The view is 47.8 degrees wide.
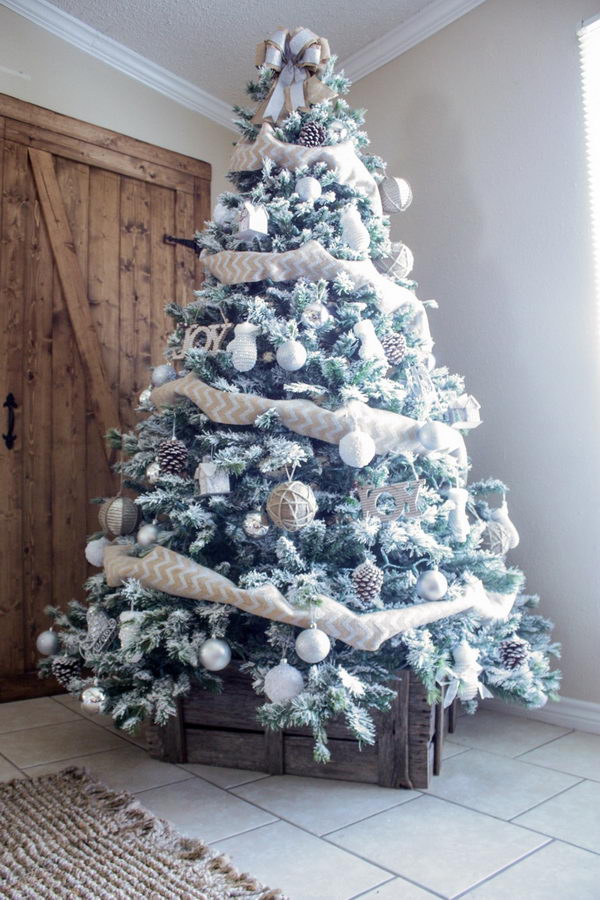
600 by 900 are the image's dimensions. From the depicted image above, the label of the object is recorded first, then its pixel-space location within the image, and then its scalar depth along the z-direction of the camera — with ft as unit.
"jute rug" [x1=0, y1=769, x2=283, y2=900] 3.67
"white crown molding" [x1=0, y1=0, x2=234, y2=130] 7.88
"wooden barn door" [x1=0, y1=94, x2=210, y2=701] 7.68
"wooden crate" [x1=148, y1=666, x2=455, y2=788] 5.01
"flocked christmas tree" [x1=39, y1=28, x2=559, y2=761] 4.86
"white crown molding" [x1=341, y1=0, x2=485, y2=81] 7.74
